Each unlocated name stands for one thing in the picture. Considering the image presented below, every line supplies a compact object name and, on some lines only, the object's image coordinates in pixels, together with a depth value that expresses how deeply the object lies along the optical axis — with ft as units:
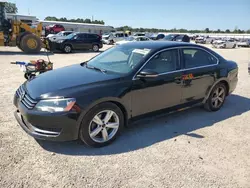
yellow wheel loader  50.89
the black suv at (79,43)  57.21
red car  120.68
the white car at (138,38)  79.81
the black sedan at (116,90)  10.35
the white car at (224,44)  104.49
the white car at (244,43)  119.58
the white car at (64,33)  82.15
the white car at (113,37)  100.99
